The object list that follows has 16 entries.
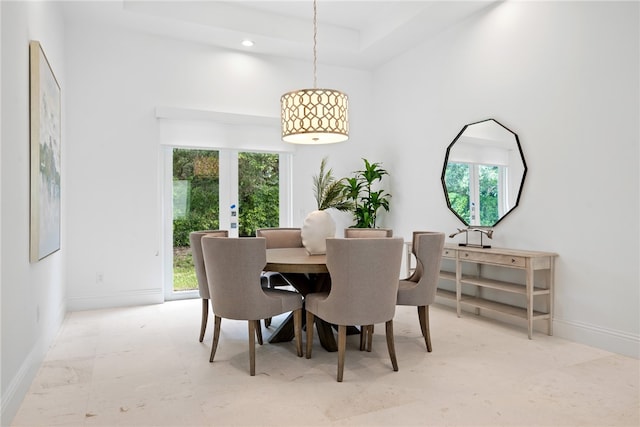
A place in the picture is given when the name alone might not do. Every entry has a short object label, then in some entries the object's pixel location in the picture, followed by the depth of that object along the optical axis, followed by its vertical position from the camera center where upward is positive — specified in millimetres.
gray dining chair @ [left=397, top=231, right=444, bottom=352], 2951 -491
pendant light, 3074 +686
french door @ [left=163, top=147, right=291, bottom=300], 4859 +94
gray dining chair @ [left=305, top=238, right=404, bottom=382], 2420 -434
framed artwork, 2520 +342
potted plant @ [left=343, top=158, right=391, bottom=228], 5359 +129
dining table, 2701 -536
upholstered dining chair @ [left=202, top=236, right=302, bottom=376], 2561 -452
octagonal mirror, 3807 +332
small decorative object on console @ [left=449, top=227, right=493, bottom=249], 3854 -241
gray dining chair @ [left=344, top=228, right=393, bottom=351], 2972 -258
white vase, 3225 -184
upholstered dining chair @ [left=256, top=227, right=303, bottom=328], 3879 -312
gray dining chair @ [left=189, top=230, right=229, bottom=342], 3098 -481
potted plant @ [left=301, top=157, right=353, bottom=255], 5391 +201
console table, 3342 -655
